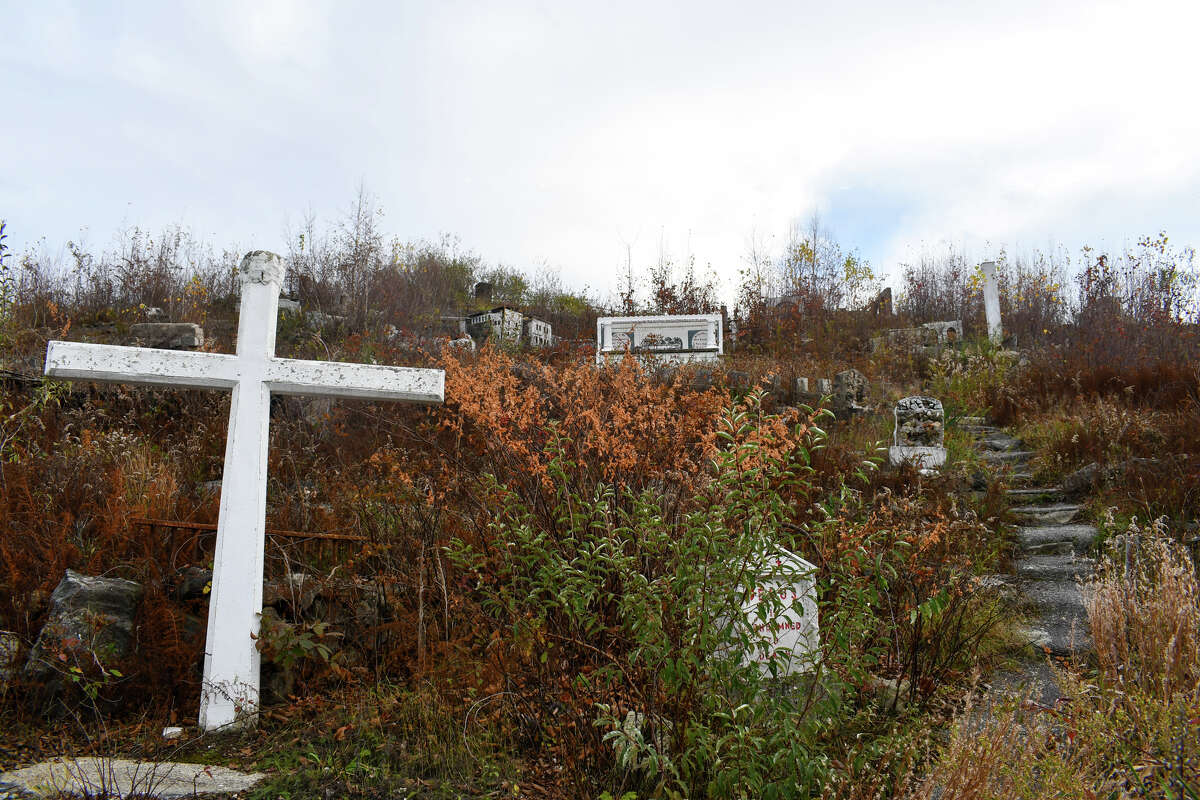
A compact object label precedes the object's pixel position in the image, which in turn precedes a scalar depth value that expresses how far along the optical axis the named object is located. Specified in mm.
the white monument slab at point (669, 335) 11164
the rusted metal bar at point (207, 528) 3973
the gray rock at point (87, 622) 3252
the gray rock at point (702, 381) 9295
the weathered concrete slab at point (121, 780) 2355
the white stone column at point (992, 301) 13413
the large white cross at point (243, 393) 3203
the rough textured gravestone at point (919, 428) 8195
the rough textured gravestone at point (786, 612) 2393
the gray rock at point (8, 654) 3250
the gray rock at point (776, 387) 9945
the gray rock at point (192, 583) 3941
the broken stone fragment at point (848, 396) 9984
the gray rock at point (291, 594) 3836
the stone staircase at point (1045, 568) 4281
